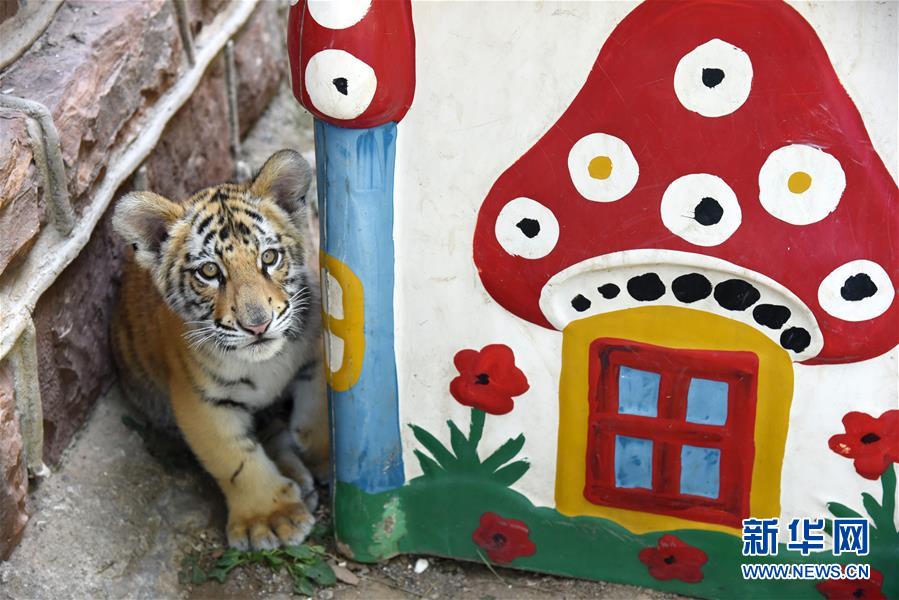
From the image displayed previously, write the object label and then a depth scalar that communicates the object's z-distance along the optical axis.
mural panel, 2.07
